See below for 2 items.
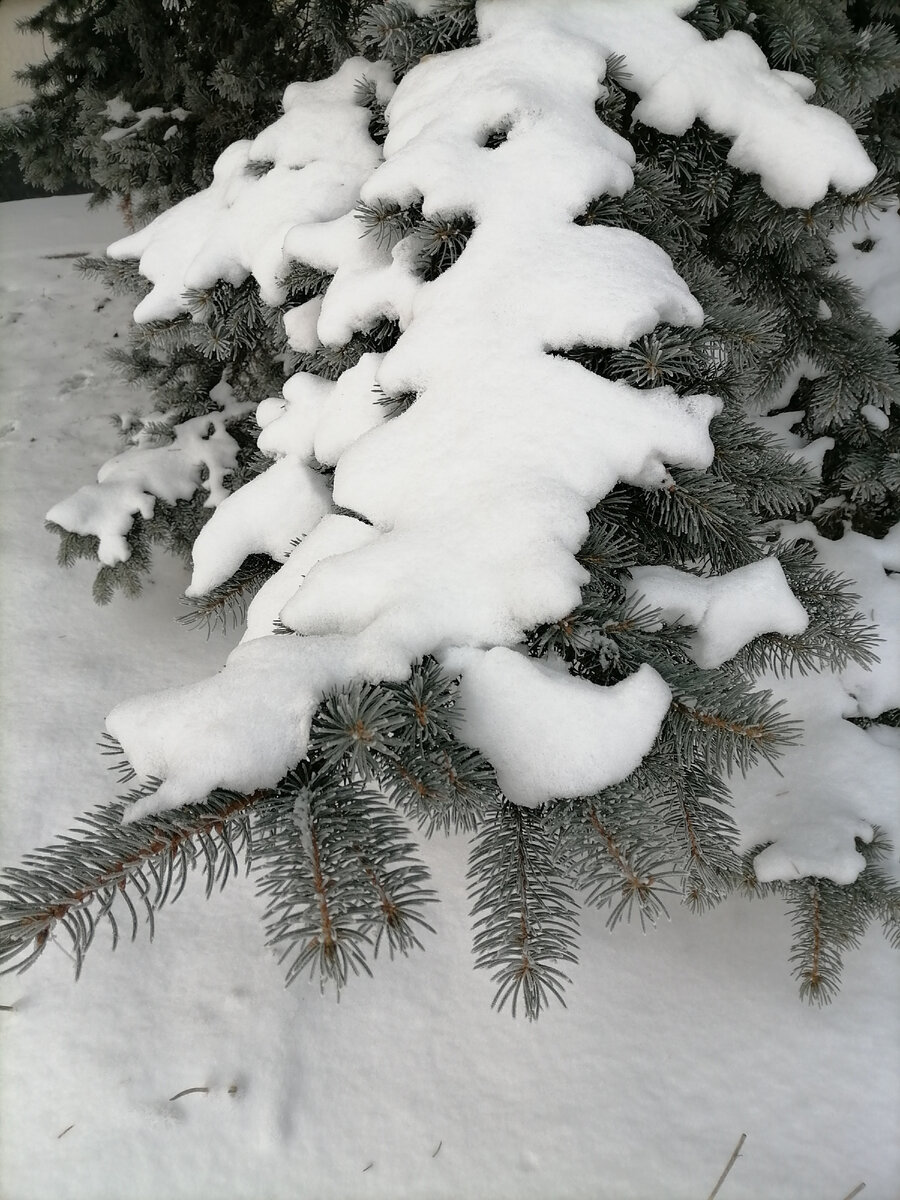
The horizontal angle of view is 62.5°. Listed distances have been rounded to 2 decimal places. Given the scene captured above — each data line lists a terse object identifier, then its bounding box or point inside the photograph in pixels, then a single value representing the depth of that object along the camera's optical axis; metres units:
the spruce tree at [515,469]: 0.88
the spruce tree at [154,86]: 2.77
